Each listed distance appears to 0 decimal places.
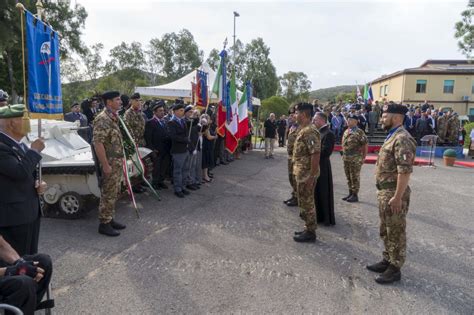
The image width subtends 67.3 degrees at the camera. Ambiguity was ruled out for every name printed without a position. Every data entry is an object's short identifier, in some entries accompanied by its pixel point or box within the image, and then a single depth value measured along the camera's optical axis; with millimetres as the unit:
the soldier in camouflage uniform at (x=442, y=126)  18406
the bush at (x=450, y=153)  14000
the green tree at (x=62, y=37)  24625
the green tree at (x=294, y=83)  61184
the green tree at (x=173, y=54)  57469
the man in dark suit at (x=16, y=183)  2926
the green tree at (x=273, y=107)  37334
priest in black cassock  5996
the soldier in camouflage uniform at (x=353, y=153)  7539
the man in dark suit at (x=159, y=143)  7984
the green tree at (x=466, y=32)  27302
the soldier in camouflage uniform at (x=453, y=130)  18391
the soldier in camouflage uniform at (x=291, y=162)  7293
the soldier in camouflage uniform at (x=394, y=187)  3786
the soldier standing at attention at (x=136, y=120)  7832
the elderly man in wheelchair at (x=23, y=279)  2334
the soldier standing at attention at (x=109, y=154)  4973
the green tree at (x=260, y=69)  56312
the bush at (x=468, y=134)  17734
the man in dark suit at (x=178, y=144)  7340
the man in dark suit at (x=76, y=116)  10612
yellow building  39938
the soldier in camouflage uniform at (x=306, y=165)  4949
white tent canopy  19250
